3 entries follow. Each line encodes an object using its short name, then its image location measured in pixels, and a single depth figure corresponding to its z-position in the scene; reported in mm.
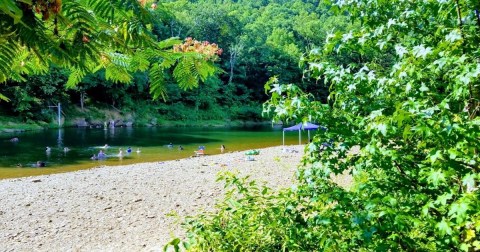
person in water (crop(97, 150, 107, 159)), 18344
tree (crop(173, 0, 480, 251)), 2207
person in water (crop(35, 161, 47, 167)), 15742
